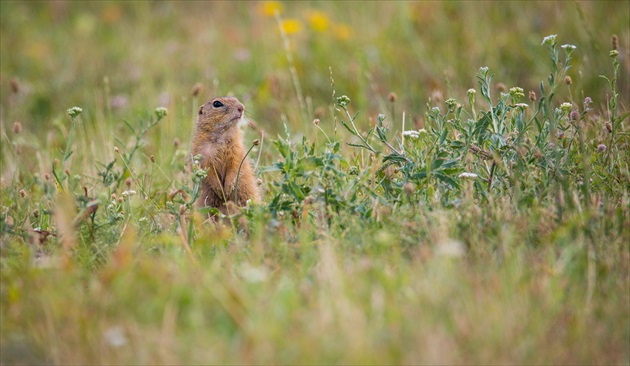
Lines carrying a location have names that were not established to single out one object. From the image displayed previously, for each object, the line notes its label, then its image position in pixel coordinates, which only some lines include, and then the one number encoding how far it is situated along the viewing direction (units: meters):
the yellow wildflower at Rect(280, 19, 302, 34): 16.89
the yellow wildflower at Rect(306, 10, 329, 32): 17.27
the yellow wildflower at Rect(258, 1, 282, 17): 17.64
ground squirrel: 9.62
